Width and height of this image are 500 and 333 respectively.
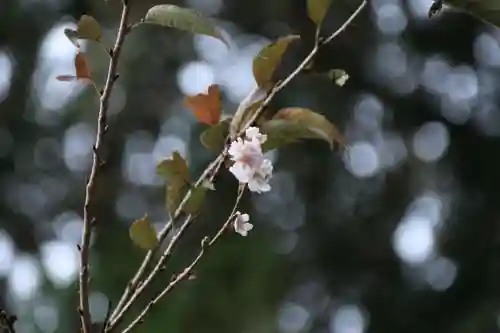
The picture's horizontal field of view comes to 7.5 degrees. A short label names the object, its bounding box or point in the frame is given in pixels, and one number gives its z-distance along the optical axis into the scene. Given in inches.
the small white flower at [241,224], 121.4
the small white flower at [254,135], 120.0
